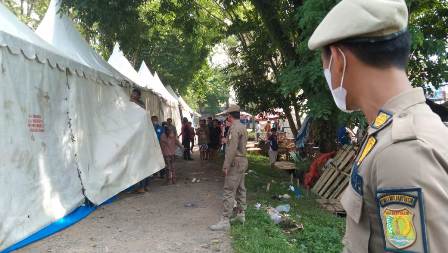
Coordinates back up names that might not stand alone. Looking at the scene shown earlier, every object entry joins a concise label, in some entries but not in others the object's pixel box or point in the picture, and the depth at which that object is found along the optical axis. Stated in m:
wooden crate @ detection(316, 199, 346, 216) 8.06
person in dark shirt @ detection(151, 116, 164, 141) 10.20
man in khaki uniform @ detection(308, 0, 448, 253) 0.88
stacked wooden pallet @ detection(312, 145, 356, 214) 9.14
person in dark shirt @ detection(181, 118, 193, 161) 16.02
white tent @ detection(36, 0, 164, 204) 7.21
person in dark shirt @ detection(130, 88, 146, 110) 9.39
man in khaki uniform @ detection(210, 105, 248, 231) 6.30
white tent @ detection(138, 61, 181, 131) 16.73
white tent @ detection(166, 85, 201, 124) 25.27
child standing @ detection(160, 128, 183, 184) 10.03
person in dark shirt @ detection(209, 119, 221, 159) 16.25
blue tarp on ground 5.14
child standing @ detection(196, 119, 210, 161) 15.96
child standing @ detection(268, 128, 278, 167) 14.77
